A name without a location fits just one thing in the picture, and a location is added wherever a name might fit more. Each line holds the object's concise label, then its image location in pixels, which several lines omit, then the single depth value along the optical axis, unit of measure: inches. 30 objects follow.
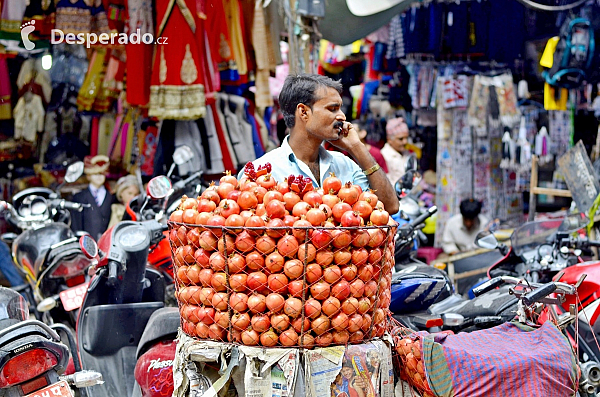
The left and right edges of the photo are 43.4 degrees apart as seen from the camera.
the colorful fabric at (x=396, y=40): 387.2
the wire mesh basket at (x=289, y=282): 99.3
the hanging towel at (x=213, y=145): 289.0
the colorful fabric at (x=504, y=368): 105.0
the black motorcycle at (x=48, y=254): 181.8
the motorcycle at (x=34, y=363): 107.5
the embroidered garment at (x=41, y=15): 255.4
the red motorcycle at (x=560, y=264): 144.7
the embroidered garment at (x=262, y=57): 298.4
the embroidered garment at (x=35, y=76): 294.5
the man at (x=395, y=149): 310.5
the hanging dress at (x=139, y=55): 263.9
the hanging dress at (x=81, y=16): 255.3
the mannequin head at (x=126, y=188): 288.4
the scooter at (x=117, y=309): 154.7
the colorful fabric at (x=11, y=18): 247.9
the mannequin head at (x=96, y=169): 285.3
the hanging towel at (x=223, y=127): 291.3
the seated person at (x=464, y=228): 318.7
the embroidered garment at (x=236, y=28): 290.3
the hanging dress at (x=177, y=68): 260.1
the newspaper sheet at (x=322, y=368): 100.1
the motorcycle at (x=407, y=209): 201.7
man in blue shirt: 130.8
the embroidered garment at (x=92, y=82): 287.6
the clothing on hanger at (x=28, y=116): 294.8
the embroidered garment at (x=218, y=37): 278.7
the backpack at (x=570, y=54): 323.9
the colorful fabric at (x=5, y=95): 291.3
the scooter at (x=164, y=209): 195.9
